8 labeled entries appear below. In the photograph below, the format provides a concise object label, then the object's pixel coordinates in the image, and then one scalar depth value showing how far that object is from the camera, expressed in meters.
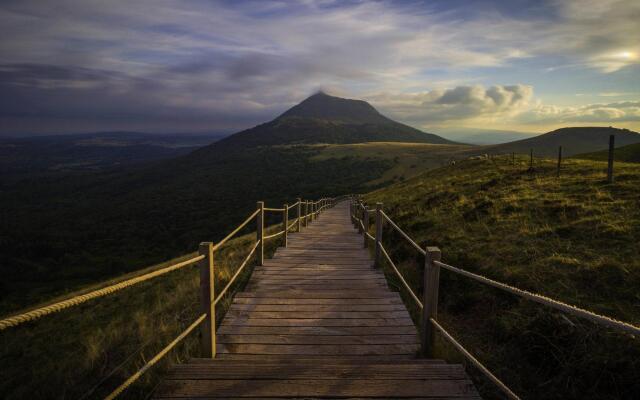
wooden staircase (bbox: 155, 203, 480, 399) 2.95
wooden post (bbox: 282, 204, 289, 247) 9.61
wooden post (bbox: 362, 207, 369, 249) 9.81
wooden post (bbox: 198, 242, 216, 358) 3.79
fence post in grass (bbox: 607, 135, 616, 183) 12.56
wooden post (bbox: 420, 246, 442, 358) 3.77
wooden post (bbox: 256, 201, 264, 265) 7.41
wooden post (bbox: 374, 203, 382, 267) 7.40
